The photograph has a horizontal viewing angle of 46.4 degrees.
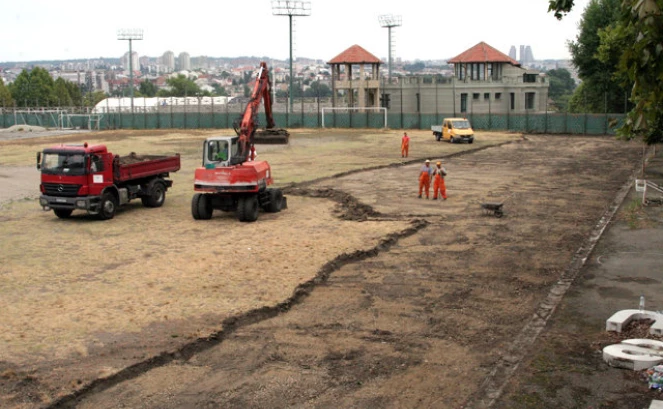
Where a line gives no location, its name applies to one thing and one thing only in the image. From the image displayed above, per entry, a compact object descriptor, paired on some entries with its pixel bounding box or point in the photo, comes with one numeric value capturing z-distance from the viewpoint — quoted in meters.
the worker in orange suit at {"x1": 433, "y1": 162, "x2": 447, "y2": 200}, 28.09
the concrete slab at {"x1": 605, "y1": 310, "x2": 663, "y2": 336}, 12.68
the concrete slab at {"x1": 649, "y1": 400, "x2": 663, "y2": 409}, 9.71
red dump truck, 23.92
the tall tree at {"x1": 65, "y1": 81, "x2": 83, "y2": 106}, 143.68
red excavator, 23.66
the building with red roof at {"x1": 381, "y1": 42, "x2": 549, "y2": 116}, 77.56
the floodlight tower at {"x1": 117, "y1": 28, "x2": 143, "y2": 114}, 84.29
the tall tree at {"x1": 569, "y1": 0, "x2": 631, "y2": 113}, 65.62
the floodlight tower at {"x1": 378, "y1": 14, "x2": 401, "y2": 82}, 103.81
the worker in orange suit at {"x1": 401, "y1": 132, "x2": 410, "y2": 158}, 43.84
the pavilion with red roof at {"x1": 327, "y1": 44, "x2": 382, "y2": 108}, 78.50
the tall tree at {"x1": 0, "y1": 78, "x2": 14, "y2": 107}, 114.28
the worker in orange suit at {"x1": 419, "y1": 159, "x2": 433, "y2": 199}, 27.97
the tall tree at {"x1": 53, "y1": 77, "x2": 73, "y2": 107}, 131.88
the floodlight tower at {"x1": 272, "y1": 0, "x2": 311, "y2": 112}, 83.24
